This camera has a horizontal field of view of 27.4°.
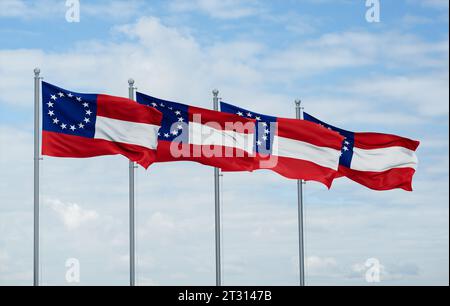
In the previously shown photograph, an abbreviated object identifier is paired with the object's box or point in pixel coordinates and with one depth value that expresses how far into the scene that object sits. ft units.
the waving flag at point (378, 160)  112.68
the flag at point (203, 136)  96.89
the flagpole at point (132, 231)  93.71
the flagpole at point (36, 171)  89.86
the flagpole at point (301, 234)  108.78
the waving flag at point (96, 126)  92.12
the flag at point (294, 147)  103.40
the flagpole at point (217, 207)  99.71
